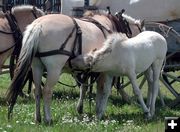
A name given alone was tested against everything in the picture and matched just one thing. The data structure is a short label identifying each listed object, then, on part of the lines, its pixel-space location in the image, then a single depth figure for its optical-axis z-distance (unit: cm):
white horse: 1343
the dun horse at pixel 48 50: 1275
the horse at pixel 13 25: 1636
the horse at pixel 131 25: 1657
